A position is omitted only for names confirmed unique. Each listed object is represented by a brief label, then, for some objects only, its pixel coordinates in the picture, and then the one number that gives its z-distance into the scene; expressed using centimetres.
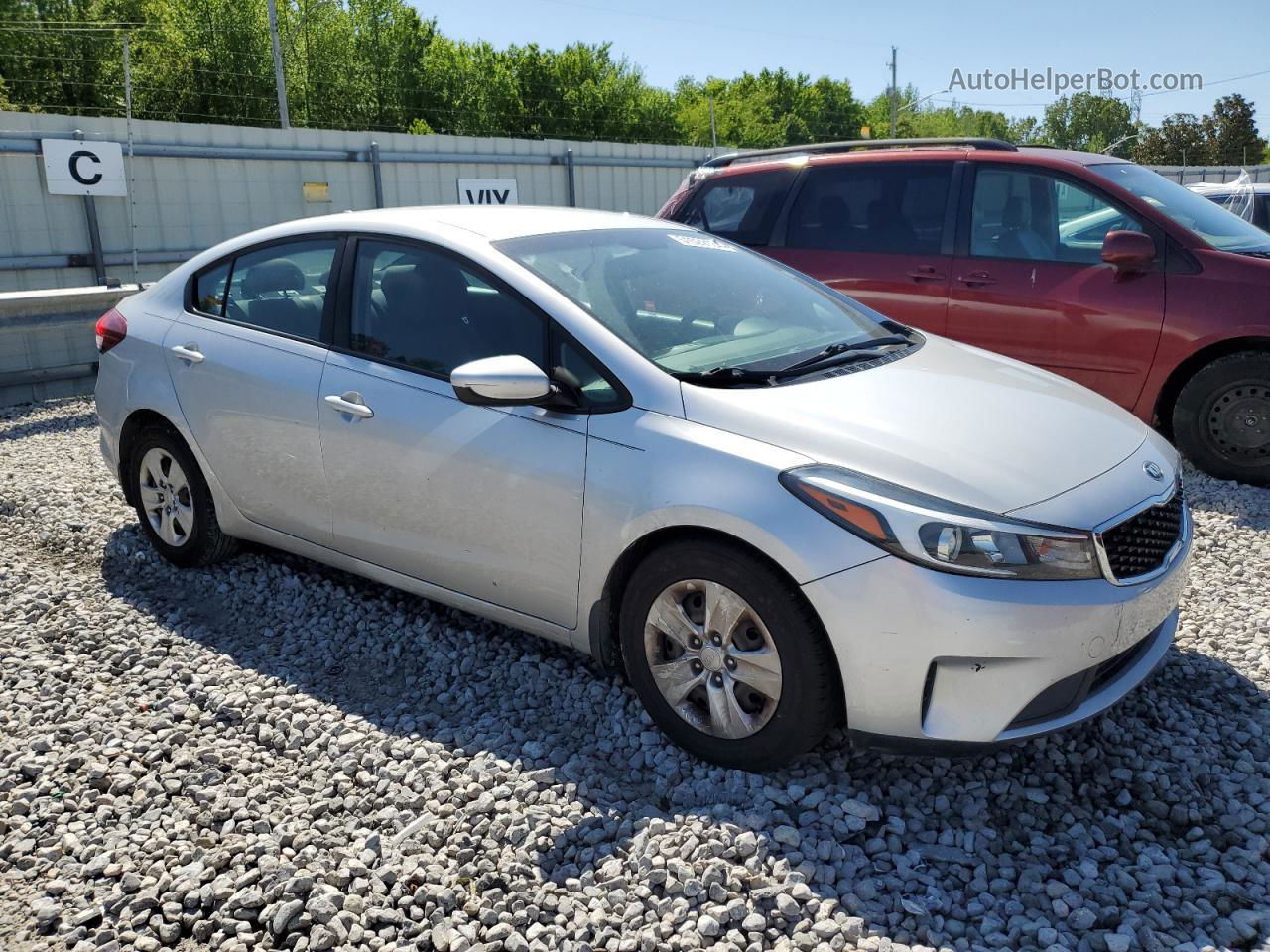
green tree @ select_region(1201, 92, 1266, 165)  7369
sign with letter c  1161
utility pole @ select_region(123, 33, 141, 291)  1187
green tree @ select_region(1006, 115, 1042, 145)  12181
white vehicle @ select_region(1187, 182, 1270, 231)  1265
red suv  607
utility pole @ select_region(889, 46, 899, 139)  6607
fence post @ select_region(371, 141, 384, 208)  1527
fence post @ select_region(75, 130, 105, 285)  1205
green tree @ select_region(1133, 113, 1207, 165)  7612
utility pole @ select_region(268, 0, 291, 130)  3698
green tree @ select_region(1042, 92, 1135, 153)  12019
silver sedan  289
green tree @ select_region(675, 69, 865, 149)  8656
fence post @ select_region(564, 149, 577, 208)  1758
